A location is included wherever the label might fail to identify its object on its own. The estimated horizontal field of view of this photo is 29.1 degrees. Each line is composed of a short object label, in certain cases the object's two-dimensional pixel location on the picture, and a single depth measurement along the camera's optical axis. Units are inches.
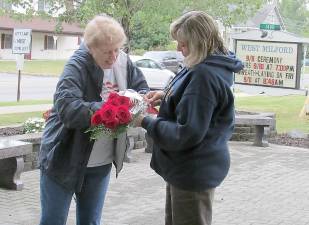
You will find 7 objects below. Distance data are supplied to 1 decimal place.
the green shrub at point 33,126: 334.6
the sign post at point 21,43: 678.5
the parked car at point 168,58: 1360.7
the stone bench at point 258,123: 411.8
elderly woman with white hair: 131.5
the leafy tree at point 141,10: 519.3
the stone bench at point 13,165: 262.9
